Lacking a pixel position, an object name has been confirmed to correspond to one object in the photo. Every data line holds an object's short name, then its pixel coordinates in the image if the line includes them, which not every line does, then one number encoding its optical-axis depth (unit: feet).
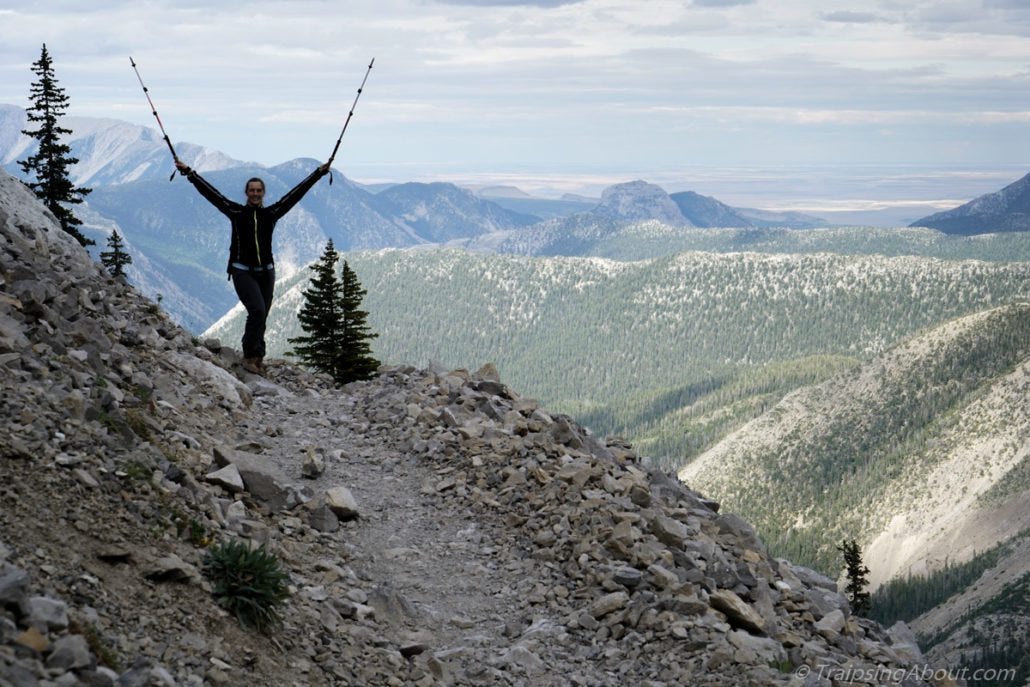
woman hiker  62.18
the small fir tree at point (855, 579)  214.28
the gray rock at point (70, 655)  24.21
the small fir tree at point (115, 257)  165.31
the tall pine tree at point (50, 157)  158.92
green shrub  32.78
